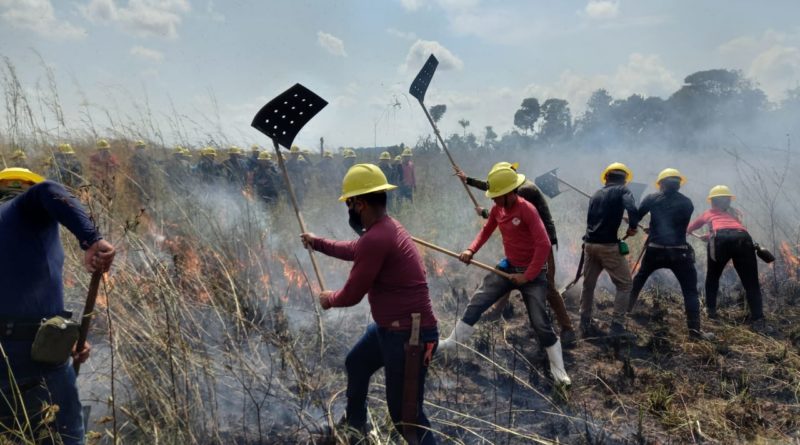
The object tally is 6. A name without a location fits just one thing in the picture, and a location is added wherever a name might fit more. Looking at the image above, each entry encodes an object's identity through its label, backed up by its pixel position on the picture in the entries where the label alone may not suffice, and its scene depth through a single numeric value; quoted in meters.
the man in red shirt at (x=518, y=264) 4.13
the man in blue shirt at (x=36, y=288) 2.24
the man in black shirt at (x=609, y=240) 5.43
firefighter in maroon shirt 2.74
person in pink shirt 5.68
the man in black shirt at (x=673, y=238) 5.45
